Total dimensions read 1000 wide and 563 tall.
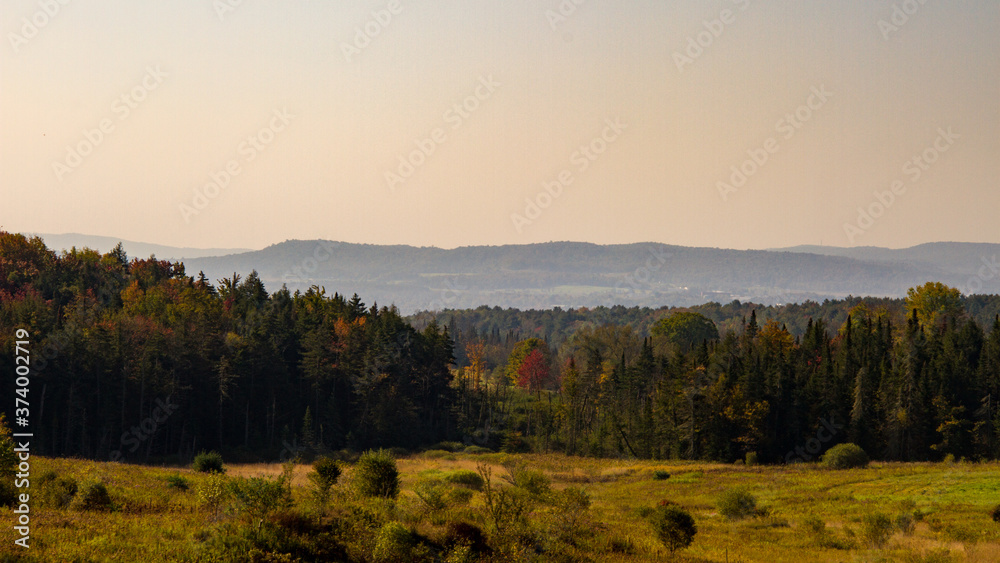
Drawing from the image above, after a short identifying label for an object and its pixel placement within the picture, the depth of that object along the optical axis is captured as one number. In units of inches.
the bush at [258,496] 745.0
